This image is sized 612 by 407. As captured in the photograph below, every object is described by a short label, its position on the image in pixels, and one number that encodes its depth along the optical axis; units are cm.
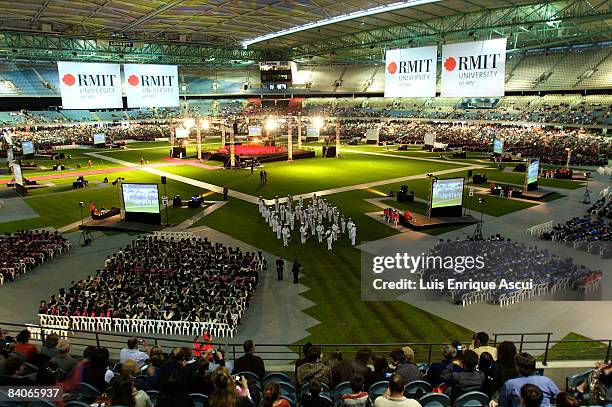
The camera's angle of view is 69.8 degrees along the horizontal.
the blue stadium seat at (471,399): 634
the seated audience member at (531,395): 477
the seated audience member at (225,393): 475
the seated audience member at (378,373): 721
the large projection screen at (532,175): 3256
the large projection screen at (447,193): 2652
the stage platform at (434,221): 2542
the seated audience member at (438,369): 732
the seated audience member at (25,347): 805
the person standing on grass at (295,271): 1780
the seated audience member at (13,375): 607
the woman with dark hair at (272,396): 560
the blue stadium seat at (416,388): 691
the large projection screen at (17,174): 3394
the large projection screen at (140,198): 2603
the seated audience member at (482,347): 796
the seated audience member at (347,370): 730
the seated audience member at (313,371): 715
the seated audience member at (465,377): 662
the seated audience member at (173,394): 530
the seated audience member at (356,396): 598
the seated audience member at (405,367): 721
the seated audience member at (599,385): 626
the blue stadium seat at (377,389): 681
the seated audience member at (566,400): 452
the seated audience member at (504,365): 661
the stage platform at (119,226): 2562
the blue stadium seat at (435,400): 625
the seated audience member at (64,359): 740
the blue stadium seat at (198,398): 633
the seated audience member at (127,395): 554
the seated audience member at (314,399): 561
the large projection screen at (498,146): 4820
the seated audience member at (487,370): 670
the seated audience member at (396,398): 521
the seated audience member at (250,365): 748
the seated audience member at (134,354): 834
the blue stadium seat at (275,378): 752
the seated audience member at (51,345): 818
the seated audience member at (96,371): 701
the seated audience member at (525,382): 546
